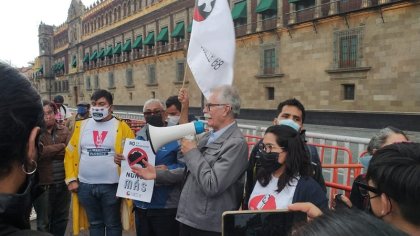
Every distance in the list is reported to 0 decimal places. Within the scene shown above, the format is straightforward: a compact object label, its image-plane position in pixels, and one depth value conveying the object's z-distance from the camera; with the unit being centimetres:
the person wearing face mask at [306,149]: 239
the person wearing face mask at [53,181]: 365
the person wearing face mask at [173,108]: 383
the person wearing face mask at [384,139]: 259
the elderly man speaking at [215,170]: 239
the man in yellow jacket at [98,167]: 337
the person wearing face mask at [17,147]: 91
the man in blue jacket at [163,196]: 297
